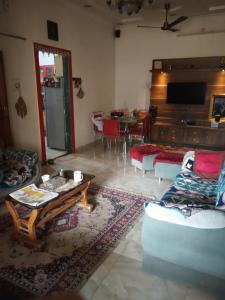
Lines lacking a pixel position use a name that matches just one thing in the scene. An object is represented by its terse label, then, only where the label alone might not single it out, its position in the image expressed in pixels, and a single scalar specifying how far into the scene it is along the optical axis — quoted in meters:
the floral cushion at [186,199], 1.58
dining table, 5.30
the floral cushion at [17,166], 3.04
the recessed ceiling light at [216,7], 4.91
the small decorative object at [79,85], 5.30
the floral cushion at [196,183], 2.41
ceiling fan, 4.54
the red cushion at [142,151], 3.86
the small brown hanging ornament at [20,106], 4.01
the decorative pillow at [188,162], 2.92
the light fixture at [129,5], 3.08
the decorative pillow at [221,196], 1.72
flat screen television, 5.75
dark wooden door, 3.71
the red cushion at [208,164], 2.79
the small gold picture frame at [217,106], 5.62
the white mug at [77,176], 2.67
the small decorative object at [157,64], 6.07
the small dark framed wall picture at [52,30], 4.36
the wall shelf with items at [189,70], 5.50
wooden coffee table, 2.16
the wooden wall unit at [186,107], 5.57
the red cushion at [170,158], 3.44
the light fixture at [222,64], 5.37
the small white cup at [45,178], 2.64
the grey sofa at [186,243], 1.51
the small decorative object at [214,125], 5.54
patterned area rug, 1.81
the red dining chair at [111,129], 5.18
